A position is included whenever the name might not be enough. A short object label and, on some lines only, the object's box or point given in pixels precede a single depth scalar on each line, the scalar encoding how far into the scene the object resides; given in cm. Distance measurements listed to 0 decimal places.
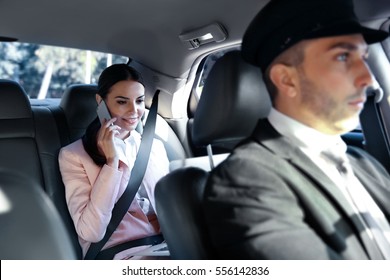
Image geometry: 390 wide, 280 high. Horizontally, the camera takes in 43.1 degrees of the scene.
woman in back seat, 145
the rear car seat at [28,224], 107
